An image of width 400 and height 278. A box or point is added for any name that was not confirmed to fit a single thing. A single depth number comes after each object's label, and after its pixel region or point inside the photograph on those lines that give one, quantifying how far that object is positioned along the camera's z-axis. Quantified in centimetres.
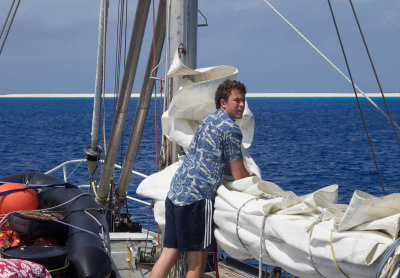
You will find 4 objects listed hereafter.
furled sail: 448
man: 625
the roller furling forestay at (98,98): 1386
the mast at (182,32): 728
